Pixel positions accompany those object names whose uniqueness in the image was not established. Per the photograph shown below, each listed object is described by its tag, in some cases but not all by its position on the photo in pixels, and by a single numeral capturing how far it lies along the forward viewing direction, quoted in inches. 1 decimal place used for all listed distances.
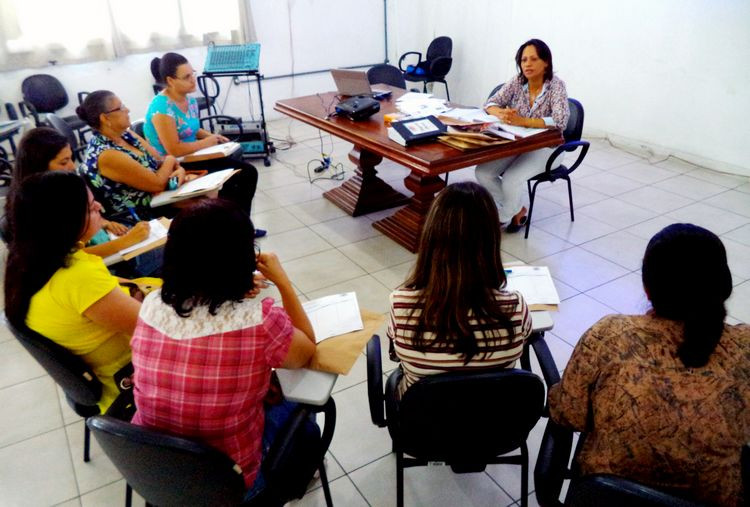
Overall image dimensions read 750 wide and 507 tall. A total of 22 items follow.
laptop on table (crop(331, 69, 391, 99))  144.4
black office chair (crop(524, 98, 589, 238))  127.1
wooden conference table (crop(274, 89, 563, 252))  109.3
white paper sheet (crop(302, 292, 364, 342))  58.1
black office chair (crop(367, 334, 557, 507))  46.0
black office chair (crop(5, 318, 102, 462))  53.2
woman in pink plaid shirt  44.0
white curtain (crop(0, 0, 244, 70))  191.6
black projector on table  131.4
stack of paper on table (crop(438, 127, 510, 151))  110.9
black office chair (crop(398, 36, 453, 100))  233.0
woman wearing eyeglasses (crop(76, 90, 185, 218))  94.6
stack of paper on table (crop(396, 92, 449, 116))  135.7
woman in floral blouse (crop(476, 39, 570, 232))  125.7
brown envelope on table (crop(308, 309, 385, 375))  53.4
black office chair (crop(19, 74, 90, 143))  190.7
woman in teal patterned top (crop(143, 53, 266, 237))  119.0
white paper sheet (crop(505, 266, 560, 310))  62.7
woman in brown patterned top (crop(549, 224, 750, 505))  39.7
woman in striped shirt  49.9
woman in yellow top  54.4
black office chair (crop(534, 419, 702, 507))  34.7
